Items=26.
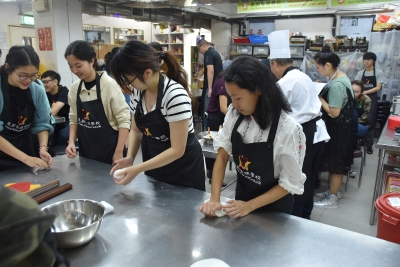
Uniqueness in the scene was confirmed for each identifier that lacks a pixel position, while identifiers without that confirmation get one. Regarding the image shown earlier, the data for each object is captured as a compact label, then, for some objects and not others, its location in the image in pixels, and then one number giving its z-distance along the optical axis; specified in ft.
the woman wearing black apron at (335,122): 9.36
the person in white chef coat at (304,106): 7.50
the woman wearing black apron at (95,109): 6.00
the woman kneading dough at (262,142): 3.82
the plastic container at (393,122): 10.17
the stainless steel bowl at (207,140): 9.45
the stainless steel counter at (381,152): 8.13
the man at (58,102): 11.54
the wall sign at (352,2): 20.42
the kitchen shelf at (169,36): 29.60
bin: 6.09
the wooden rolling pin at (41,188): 4.43
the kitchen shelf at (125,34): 29.37
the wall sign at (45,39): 15.71
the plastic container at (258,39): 24.97
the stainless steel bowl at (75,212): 3.77
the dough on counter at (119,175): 4.49
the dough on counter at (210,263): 2.91
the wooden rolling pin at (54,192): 4.41
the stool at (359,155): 11.94
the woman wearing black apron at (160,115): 4.47
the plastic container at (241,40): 25.71
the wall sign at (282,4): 23.07
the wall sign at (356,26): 23.02
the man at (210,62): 16.14
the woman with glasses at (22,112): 5.44
